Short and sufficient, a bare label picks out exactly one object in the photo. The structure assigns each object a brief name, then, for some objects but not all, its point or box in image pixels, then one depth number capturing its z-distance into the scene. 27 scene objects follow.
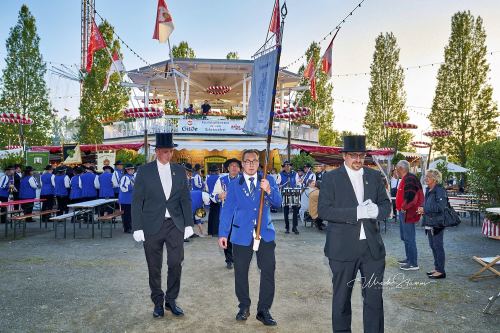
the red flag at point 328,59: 20.09
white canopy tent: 24.33
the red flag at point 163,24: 19.02
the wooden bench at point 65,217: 9.92
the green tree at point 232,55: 50.14
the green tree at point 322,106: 40.84
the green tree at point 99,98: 37.47
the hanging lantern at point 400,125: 30.30
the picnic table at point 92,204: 10.13
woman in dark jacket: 6.48
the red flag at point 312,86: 25.50
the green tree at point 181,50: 43.19
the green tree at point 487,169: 11.09
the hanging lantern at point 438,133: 32.53
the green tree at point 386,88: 39.50
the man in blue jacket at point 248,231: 4.44
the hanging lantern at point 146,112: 23.94
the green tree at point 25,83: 35.53
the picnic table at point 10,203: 10.00
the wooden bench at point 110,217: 10.14
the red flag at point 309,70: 23.79
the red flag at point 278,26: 4.18
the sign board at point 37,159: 19.38
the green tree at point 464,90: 33.22
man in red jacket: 6.81
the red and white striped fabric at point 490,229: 10.41
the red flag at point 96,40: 20.89
